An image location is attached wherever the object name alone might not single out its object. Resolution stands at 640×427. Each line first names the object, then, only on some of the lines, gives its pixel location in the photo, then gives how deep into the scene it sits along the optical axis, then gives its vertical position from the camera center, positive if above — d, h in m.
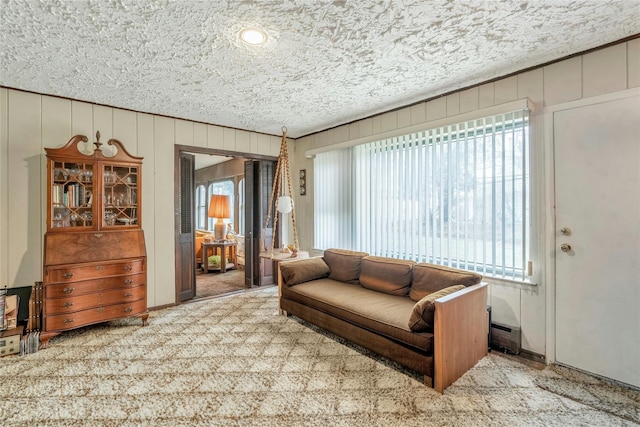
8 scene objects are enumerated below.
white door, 2.25 -0.21
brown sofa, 2.24 -0.85
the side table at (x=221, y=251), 6.42 -0.79
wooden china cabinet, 2.99 -0.27
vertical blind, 2.82 +0.17
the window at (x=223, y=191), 7.53 +0.58
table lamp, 6.85 +0.02
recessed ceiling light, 2.16 +1.27
